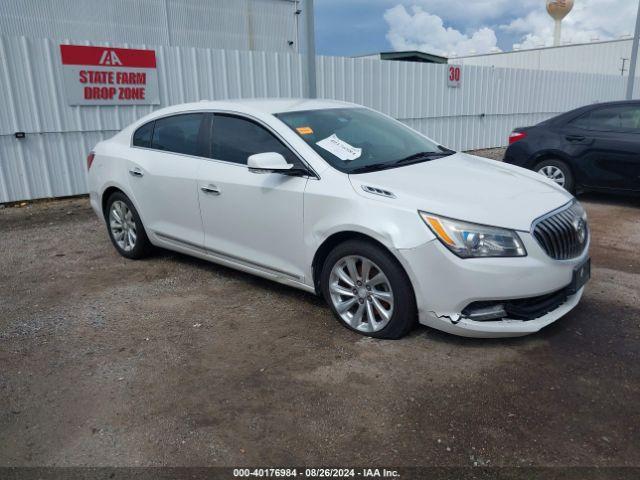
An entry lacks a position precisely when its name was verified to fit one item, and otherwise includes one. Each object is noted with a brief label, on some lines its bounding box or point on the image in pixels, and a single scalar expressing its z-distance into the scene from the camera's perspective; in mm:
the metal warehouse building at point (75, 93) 7992
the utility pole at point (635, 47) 13827
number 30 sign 13688
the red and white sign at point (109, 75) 8305
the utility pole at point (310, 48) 8828
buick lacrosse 3252
